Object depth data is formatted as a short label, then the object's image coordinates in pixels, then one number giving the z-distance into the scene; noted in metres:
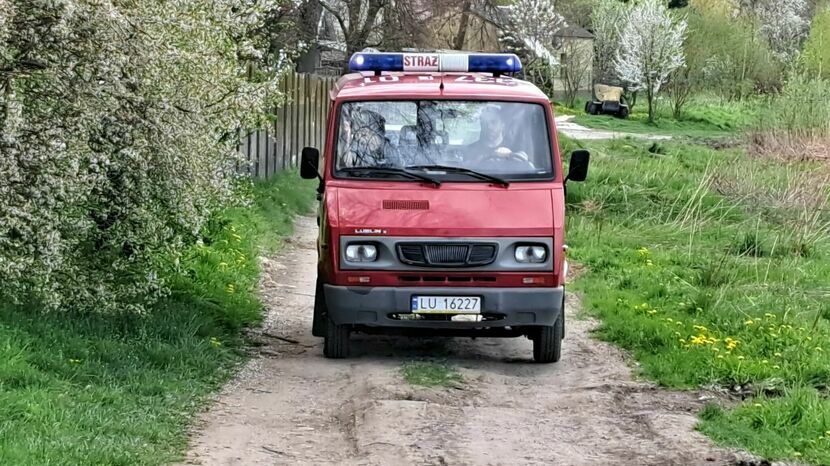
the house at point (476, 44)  36.41
